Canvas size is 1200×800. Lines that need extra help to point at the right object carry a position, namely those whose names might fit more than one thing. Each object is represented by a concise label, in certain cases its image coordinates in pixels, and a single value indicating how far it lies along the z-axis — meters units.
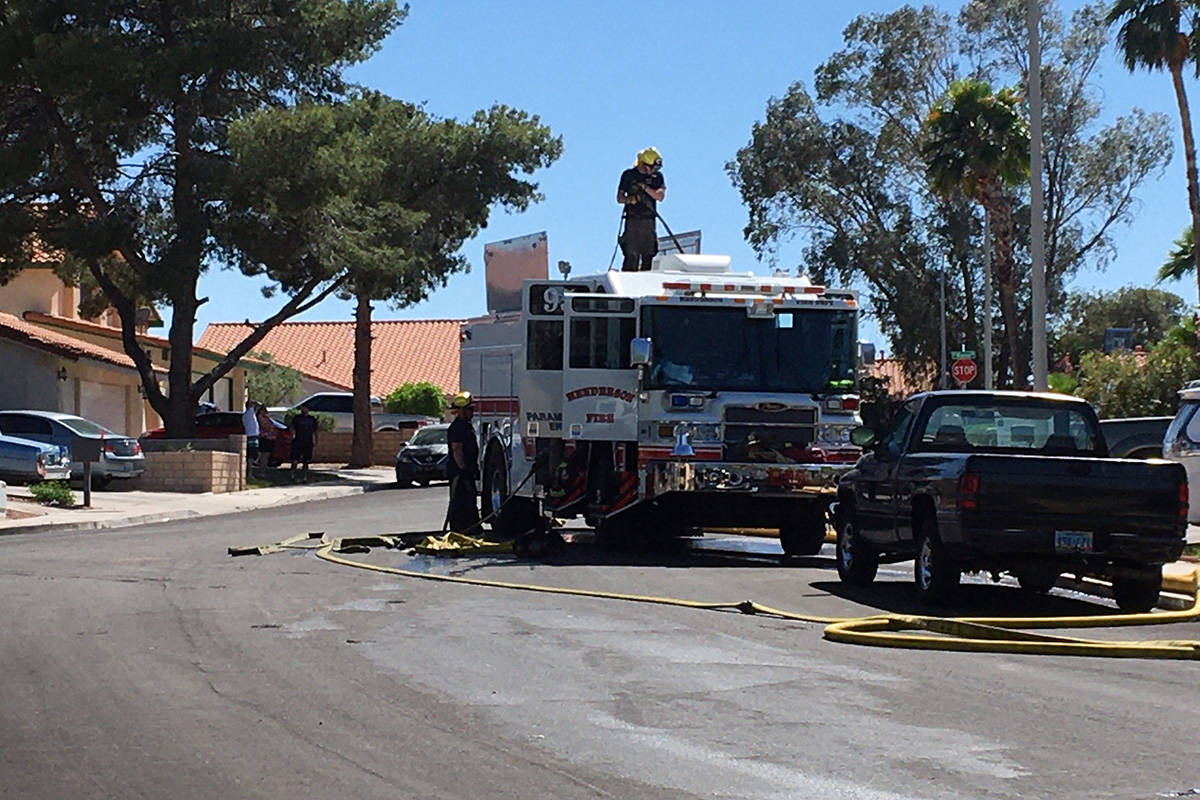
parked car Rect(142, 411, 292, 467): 46.56
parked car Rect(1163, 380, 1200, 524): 20.38
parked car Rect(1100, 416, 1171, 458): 24.69
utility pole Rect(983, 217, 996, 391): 43.34
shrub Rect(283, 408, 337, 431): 54.64
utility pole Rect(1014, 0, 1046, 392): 23.91
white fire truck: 18.95
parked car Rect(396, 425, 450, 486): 42.12
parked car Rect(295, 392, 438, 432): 59.03
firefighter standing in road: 21.88
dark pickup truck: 14.02
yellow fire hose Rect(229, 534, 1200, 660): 11.77
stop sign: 38.16
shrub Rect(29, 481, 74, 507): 29.52
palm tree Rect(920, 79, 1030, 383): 45.94
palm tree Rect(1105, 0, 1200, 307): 41.72
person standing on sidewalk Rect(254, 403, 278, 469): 44.56
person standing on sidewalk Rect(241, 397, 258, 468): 42.06
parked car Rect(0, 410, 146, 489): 34.34
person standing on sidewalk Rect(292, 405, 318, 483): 43.16
